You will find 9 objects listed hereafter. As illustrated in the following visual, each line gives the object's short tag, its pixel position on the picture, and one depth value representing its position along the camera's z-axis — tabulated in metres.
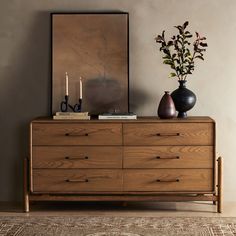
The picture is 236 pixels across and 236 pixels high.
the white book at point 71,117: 4.49
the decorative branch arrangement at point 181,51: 4.54
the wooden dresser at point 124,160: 4.39
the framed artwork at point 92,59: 4.71
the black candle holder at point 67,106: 4.67
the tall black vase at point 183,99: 4.50
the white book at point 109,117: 4.47
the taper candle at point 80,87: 4.68
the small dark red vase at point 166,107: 4.44
